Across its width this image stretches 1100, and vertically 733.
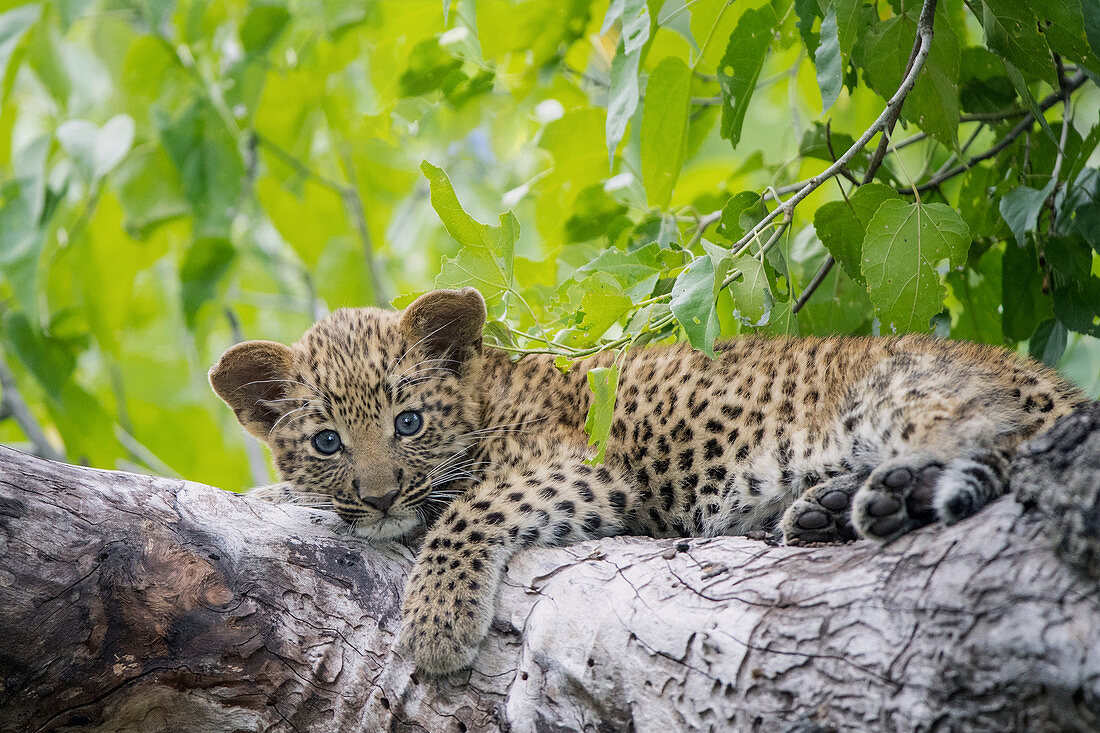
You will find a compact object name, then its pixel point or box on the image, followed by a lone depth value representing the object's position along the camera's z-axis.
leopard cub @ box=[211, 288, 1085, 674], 6.51
